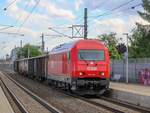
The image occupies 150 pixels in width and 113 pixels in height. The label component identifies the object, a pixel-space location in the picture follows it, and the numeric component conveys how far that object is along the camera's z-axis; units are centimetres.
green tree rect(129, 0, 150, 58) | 4436
